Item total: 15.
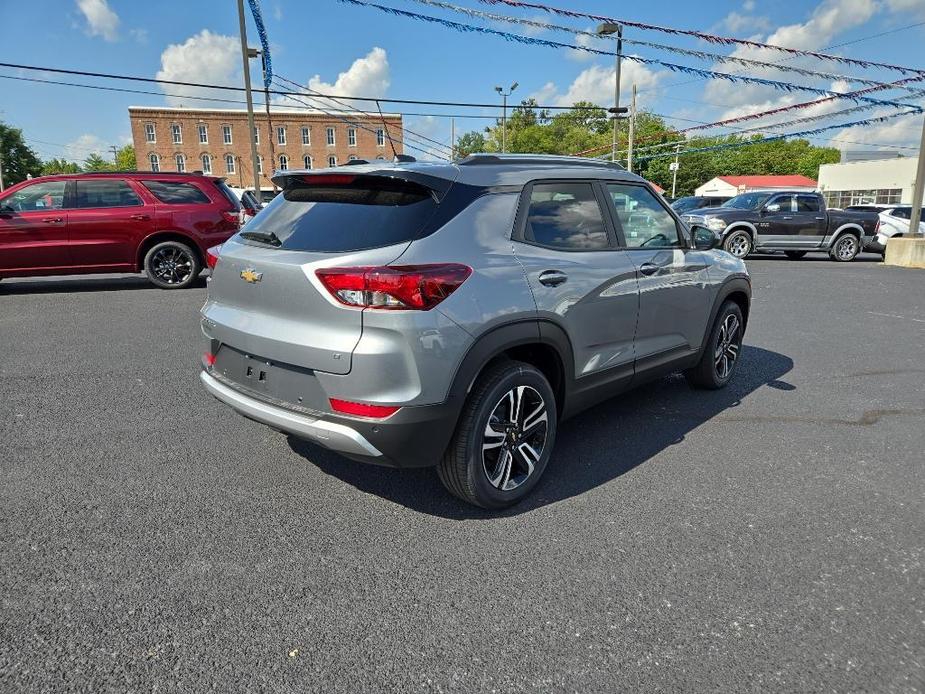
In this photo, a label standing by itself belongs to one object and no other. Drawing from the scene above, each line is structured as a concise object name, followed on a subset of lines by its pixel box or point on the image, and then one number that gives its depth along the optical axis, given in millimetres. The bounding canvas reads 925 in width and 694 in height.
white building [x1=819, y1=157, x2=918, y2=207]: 52062
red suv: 9141
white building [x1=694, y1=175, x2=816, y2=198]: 77312
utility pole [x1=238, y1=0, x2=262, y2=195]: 19844
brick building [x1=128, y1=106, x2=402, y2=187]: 70250
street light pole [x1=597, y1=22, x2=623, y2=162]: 18331
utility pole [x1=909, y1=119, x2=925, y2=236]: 15367
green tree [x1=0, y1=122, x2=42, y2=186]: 73562
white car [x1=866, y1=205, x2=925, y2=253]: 17953
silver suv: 2602
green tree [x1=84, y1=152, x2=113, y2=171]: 103500
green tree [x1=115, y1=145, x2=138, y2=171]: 102900
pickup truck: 16062
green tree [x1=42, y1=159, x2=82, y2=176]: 104138
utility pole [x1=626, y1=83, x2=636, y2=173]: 27358
